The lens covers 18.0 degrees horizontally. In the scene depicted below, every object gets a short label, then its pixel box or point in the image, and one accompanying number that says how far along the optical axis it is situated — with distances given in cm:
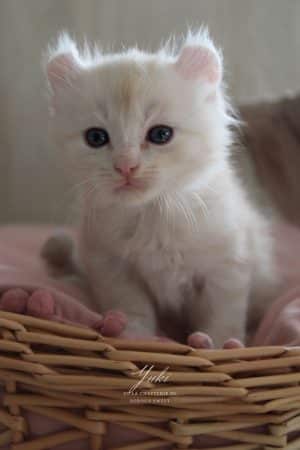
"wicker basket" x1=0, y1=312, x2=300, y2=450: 33
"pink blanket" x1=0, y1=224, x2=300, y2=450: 37
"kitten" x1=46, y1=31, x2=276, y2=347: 39
